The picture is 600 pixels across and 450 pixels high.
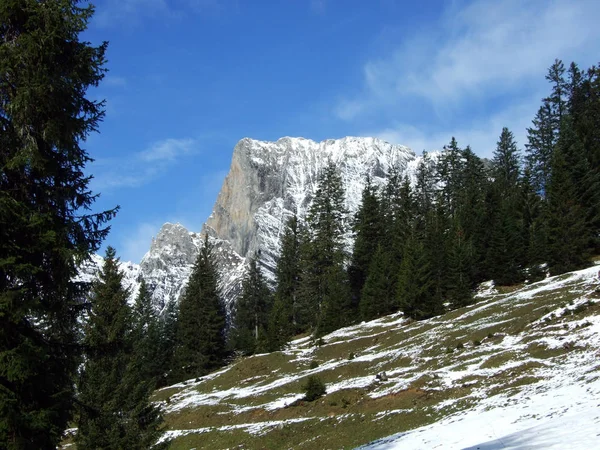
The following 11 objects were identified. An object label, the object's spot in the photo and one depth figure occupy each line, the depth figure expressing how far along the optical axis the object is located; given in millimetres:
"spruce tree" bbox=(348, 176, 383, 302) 76125
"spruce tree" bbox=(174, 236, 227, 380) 66625
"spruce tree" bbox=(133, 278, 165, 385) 71375
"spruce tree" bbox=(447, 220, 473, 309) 52250
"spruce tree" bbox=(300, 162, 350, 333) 64312
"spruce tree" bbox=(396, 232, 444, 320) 52688
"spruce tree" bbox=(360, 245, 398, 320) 61562
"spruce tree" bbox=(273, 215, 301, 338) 80419
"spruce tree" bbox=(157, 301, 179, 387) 73000
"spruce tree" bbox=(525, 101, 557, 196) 89188
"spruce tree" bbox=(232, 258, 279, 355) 87250
